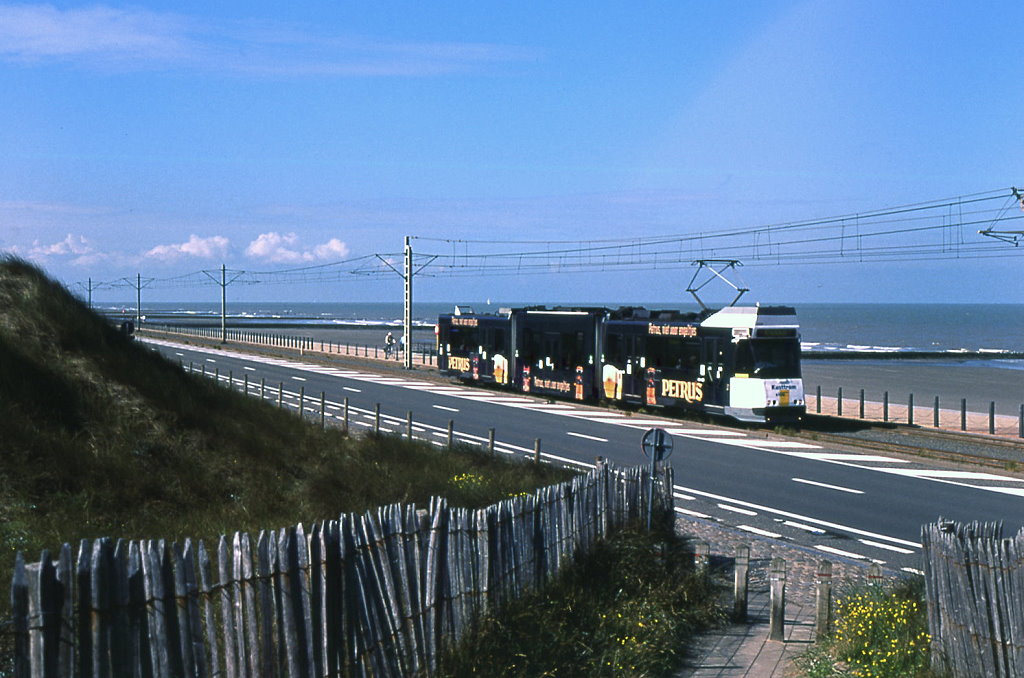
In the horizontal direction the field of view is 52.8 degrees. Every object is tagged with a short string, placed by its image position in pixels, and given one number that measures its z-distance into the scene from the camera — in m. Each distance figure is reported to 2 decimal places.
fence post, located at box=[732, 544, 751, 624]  11.01
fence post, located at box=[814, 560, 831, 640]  10.12
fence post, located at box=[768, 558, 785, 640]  10.28
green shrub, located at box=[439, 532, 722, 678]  8.18
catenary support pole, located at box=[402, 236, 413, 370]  55.29
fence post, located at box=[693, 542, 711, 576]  11.35
